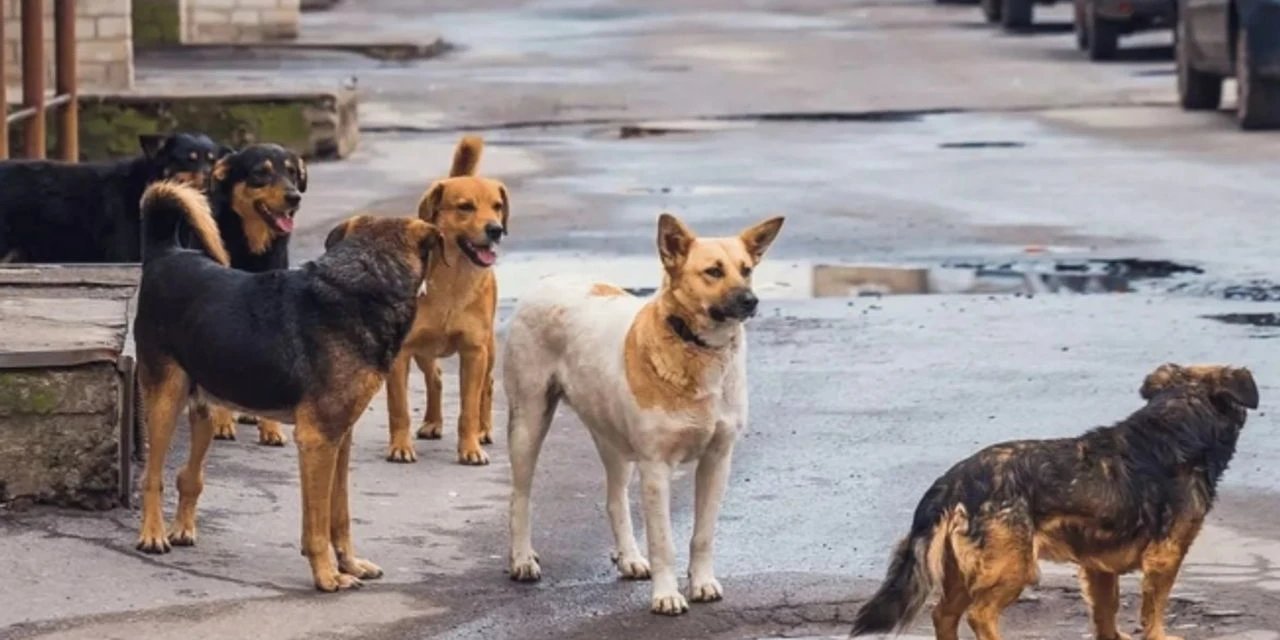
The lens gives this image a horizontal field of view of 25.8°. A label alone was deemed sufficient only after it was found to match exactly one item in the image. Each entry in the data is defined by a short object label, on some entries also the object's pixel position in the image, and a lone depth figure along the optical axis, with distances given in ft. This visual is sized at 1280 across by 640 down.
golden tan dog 31.91
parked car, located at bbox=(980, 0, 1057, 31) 119.44
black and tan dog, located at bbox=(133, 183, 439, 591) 25.70
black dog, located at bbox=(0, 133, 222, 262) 37.86
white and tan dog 24.71
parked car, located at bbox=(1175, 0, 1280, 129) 68.74
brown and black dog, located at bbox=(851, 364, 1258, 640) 21.83
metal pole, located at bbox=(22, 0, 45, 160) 50.24
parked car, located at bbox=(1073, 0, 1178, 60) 97.04
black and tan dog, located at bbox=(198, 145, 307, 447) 33.06
